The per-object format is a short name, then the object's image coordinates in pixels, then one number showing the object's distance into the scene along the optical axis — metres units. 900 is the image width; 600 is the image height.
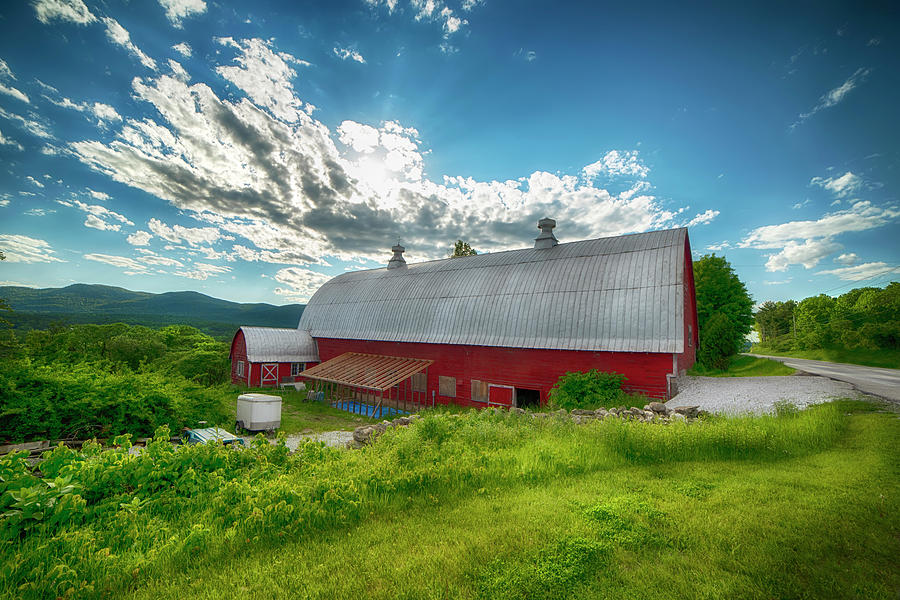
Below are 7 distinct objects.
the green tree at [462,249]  43.79
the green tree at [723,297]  26.72
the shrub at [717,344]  24.94
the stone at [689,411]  10.85
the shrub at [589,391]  15.77
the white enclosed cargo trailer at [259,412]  15.65
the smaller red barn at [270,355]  30.06
